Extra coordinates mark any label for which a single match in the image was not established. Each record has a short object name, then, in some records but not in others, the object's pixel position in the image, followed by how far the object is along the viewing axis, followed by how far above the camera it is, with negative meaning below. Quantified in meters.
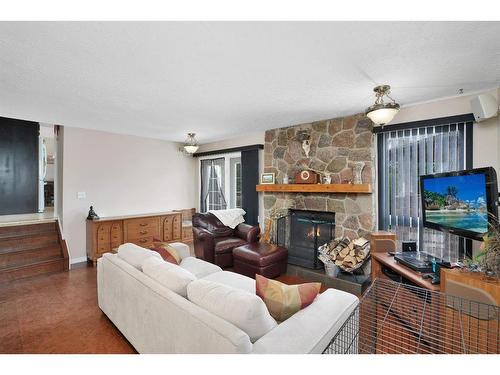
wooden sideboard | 4.14 -0.81
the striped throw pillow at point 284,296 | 1.49 -0.69
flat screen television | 1.89 -0.13
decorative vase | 3.38 +0.23
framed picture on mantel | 4.41 +0.19
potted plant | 1.64 -0.47
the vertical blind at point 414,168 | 2.76 +0.24
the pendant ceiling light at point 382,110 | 2.26 +0.76
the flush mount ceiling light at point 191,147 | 4.40 +0.78
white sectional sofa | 1.16 -0.74
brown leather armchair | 3.89 -0.87
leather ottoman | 3.34 -1.05
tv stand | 2.19 -0.81
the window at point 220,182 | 5.40 +0.15
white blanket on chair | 4.44 -0.54
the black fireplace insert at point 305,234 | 3.75 -0.76
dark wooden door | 4.92 +0.50
